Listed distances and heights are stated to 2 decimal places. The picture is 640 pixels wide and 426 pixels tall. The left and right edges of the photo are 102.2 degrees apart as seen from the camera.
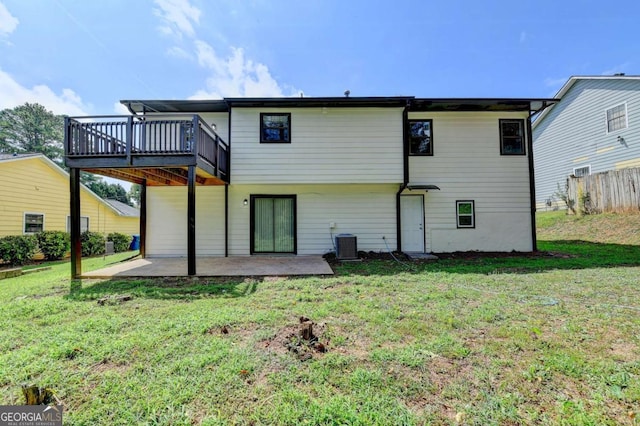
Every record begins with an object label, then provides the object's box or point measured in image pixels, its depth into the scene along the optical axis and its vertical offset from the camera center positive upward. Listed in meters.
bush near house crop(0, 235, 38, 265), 9.18 -0.83
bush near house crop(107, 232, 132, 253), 14.23 -0.93
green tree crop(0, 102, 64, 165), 28.02 +10.70
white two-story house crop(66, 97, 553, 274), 8.23 +1.26
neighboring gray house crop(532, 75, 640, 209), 12.24 +4.69
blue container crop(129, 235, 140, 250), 15.61 -1.15
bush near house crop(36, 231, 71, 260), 10.66 -0.78
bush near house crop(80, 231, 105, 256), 12.23 -0.90
